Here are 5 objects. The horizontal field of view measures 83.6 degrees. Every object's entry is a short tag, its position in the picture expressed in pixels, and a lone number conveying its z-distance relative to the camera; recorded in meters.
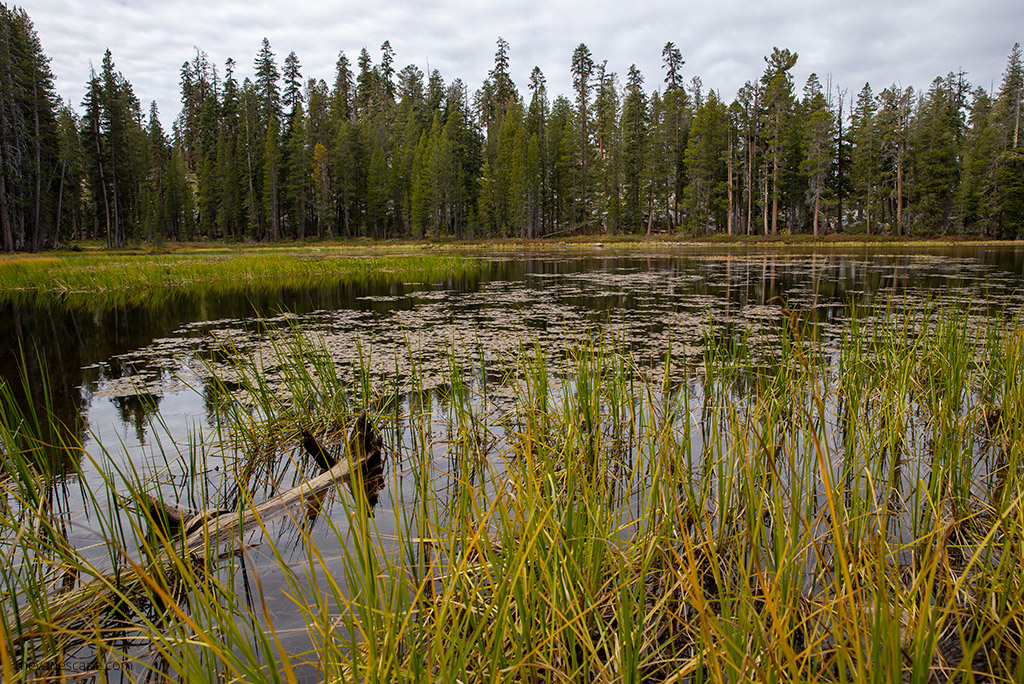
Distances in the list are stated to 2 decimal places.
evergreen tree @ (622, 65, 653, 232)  52.25
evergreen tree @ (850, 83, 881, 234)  42.12
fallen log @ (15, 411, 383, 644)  2.21
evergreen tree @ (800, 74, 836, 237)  40.91
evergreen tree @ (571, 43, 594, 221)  55.09
